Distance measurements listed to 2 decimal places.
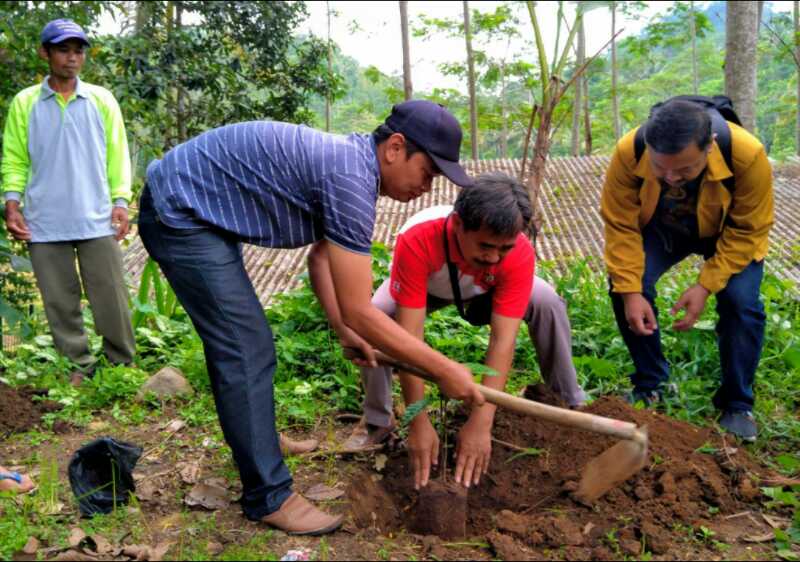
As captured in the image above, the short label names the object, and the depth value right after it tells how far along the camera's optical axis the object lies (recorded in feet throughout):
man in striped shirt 7.56
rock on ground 13.15
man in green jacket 13.55
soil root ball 8.96
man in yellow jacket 10.23
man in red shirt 8.59
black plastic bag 9.05
